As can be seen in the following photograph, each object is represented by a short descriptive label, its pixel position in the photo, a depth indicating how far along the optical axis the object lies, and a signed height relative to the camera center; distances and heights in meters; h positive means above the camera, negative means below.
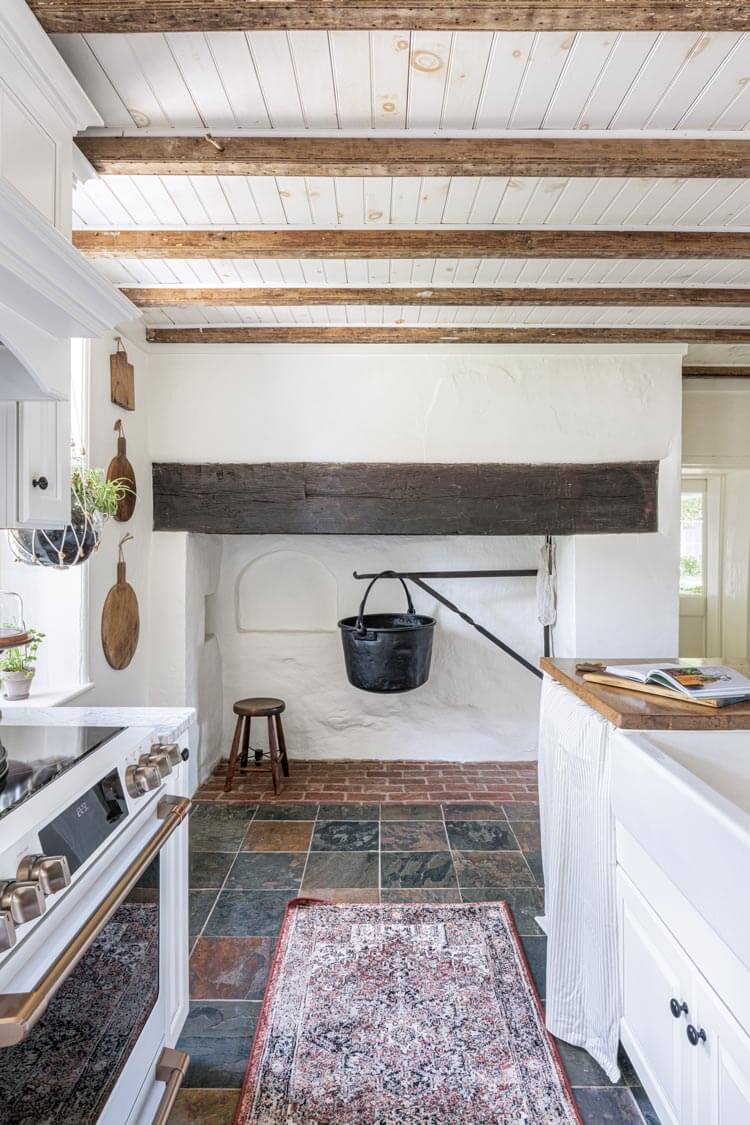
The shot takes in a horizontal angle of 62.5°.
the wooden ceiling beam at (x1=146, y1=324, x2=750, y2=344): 3.04 +1.11
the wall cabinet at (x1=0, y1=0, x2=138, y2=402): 1.08 +0.56
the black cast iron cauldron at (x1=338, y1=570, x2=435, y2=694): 3.24 -0.51
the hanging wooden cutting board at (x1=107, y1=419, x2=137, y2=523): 2.79 +0.39
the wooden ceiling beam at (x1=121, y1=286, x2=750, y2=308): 2.61 +1.12
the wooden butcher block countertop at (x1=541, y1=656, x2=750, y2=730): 1.52 -0.38
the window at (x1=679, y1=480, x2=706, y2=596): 4.24 +0.14
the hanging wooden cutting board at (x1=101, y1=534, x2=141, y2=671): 2.70 -0.29
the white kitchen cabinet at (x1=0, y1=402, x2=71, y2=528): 1.41 +0.23
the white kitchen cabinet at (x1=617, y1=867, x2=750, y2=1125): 1.03 -0.91
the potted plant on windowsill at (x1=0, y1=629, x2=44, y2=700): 2.12 -0.39
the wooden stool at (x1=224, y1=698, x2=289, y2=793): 3.48 -1.02
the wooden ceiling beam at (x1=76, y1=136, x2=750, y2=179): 1.62 +1.07
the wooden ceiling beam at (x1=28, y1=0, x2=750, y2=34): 1.18 +1.06
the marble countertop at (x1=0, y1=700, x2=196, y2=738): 1.63 -0.43
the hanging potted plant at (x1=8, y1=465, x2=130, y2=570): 1.94 +0.08
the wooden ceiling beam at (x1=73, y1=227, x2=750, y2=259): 2.13 +1.10
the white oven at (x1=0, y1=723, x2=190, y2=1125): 0.87 -0.64
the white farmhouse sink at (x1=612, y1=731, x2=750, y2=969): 0.98 -0.50
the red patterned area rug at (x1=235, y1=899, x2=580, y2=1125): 1.55 -1.36
